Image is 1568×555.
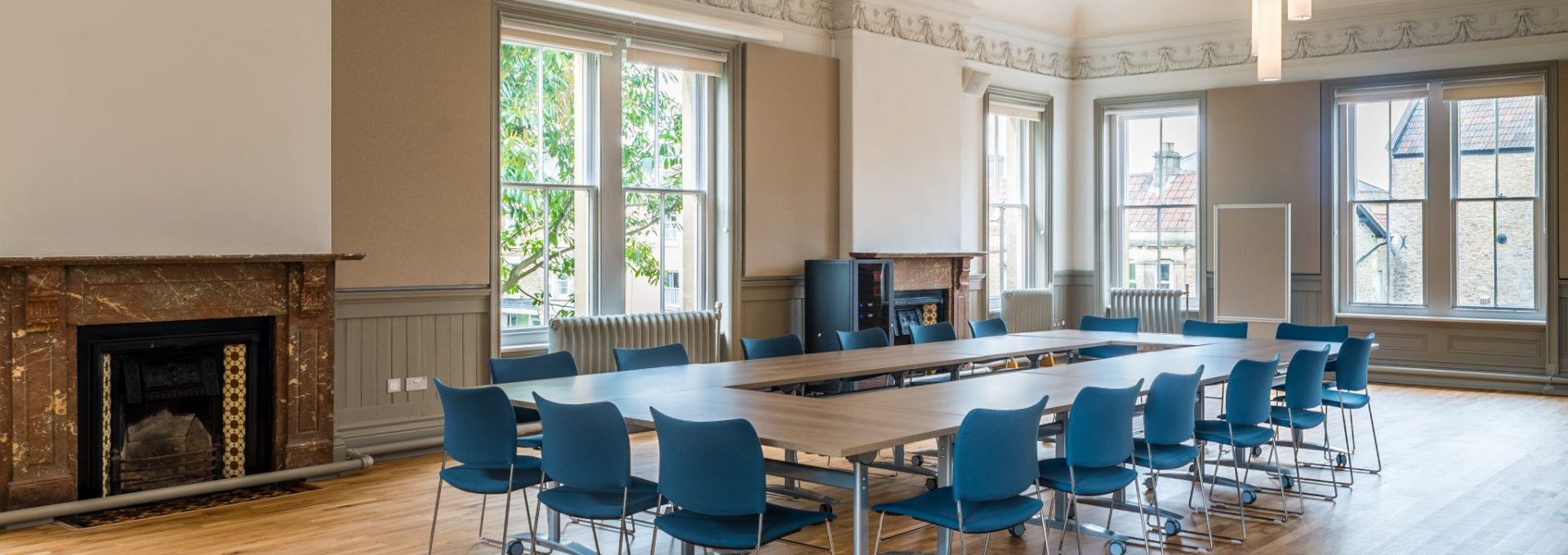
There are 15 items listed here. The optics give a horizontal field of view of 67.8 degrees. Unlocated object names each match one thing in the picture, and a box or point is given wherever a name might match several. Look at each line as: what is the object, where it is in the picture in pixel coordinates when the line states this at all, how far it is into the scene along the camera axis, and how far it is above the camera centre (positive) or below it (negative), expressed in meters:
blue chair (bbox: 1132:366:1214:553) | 4.96 -0.63
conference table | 4.05 -0.52
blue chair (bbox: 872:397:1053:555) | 3.89 -0.69
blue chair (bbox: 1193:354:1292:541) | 5.60 -0.65
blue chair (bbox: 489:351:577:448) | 5.65 -0.46
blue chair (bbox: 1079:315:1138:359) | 8.50 -0.41
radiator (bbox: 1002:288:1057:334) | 12.06 -0.38
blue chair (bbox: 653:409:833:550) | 3.68 -0.68
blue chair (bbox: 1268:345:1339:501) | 6.18 -0.63
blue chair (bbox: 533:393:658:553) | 4.07 -0.66
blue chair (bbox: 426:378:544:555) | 4.50 -0.65
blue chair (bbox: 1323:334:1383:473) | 6.75 -0.58
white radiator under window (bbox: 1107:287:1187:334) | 11.97 -0.35
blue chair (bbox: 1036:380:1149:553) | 4.41 -0.65
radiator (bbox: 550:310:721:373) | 7.98 -0.43
